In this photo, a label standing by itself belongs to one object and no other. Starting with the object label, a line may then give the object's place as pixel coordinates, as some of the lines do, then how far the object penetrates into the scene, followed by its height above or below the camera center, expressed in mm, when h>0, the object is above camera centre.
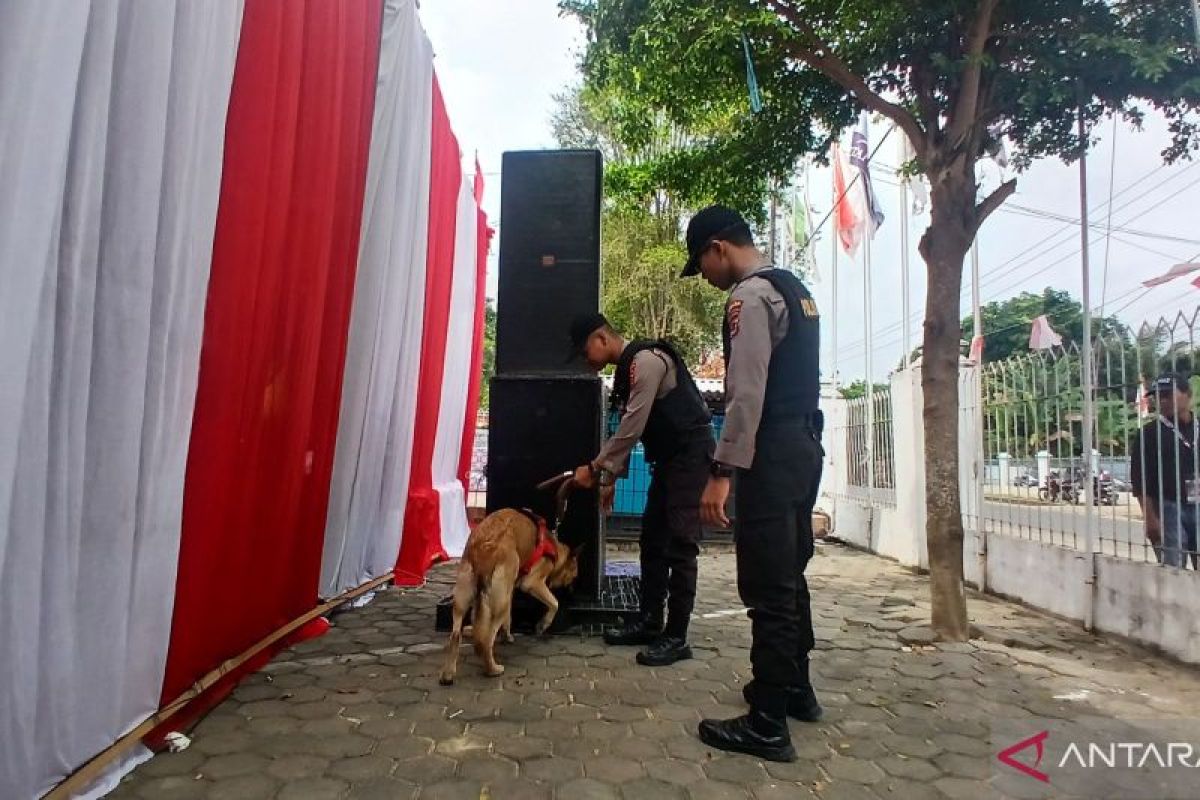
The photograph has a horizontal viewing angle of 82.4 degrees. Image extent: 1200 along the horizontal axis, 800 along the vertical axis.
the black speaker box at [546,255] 4520 +1377
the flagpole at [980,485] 5926 -59
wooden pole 2018 -965
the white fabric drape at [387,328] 4059 +825
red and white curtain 1771 +396
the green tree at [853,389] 17609 +2490
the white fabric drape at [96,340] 1661 +294
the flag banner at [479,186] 7395 +2940
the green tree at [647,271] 15992 +4574
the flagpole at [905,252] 9188 +2978
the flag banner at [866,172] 10438 +4665
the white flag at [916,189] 8555 +3844
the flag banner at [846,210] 11203 +4357
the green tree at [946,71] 4113 +2620
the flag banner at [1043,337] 5254 +1197
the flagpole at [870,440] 8719 +425
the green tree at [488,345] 18488 +3671
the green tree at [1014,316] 34156 +9000
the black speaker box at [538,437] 4332 +151
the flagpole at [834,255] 11969 +3968
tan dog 3319 -581
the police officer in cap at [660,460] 3631 +27
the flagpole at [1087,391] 4691 +627
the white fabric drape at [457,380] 6625 +774
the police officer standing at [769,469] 2549 +2
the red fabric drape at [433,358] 5598 +841
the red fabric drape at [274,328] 2582 +522
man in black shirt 3994 +70
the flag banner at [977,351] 6844 +1502
